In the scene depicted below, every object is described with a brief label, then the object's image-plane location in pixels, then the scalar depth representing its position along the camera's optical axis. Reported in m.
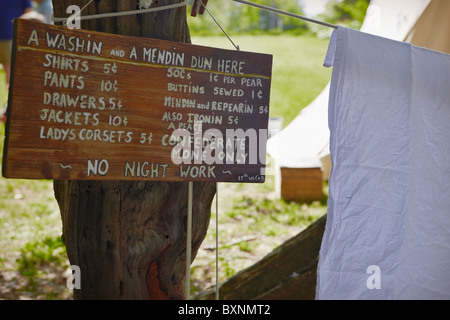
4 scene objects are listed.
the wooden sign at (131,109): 1.42
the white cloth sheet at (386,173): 1.71
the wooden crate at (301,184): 4.70
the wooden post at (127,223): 1.72
